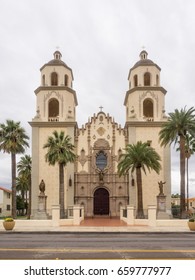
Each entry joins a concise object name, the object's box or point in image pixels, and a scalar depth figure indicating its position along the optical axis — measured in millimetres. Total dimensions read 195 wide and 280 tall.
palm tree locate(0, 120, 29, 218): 42281
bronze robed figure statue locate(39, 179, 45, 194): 39678
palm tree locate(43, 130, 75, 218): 39219
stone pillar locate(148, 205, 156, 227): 30172
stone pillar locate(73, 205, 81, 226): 32062
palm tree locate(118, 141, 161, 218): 38000
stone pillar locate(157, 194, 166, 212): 38575
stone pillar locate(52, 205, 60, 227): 29923
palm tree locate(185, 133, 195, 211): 48869
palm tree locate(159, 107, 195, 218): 38281
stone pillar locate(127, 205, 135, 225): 32094
